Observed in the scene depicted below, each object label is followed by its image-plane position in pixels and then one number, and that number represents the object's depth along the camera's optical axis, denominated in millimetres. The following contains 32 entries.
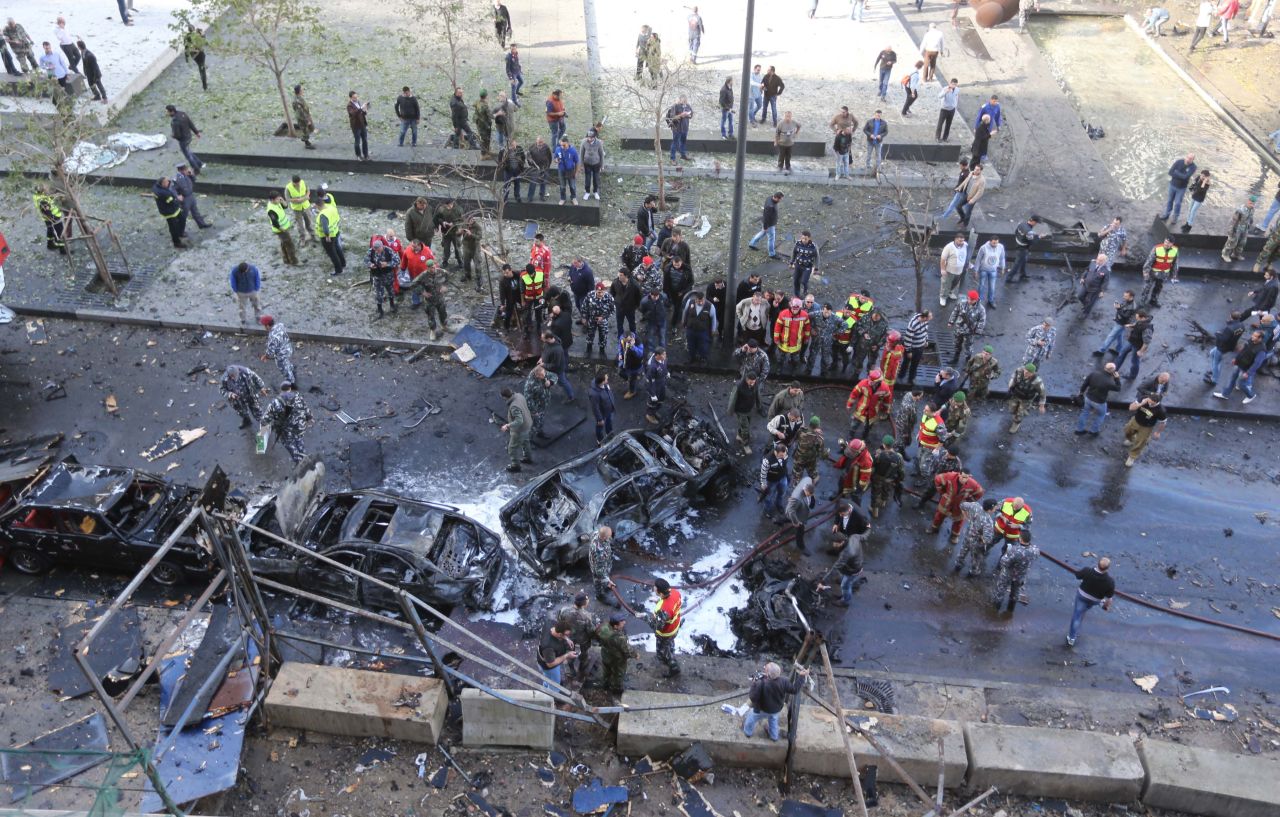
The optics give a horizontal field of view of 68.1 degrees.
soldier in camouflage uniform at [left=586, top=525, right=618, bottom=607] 11445
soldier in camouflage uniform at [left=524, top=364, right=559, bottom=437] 14320
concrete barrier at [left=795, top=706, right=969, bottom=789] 9484
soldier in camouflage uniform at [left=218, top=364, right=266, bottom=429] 14445
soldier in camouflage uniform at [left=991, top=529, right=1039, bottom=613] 11672
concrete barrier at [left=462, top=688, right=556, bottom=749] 9570
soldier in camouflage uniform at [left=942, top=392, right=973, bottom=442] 14008
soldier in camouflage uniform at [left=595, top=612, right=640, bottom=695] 10234
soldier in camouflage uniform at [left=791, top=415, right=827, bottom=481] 13438
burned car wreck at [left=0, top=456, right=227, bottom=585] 11922
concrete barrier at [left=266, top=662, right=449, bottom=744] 9680
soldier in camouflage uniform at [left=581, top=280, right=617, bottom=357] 16203
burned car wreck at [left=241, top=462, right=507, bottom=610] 11484
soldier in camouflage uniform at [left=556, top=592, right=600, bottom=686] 10375
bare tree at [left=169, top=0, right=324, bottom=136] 20188
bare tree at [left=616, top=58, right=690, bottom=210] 22973
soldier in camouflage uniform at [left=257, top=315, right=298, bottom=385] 15094
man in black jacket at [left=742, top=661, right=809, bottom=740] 9125
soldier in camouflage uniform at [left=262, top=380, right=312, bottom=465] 13586
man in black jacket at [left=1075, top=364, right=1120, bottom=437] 14656
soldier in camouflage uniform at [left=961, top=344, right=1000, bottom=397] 15352
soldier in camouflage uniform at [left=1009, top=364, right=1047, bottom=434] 14797
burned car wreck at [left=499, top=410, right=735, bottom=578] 12289
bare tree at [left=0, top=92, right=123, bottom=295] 16344
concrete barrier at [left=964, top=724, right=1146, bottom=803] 9375
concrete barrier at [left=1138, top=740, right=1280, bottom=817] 9258
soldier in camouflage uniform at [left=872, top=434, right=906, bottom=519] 13180
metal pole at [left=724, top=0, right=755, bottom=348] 14125
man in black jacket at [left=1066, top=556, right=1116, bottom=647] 11242
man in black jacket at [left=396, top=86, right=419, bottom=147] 21078
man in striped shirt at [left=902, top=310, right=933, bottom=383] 15602
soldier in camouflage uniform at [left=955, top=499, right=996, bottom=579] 12234
